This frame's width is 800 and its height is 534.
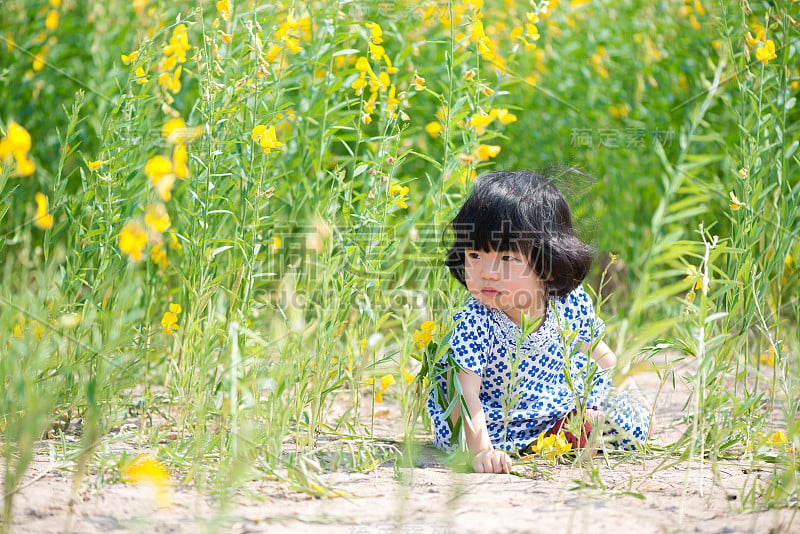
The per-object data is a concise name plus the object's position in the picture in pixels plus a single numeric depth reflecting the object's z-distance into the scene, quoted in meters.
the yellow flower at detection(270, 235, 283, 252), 4.81
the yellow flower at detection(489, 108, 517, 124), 4.75
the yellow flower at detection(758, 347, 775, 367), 6.01
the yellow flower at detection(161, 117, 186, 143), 2.99
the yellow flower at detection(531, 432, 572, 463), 4.19
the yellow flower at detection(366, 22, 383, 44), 4.73
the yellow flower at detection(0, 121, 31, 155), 2.85
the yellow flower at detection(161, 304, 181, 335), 4.61
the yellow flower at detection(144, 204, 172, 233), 2.76
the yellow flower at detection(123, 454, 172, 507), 3.17
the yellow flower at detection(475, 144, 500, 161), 4.58
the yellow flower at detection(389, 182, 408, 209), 4.47
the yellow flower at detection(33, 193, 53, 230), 3.03
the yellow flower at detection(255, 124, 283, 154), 4.22
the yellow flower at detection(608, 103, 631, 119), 8.57
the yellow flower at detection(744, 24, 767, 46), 4.45
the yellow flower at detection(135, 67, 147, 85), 4.37
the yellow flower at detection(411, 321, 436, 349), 4.52
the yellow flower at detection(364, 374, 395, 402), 4.49
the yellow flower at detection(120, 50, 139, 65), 4.45
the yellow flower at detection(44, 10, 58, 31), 7.02
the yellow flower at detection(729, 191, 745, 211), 4.29
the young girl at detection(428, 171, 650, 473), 4.30
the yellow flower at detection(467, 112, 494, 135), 4.52
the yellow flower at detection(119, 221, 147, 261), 2.70
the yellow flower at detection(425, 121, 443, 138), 4.94
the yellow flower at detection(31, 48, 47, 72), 6.73
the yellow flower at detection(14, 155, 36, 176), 2.88
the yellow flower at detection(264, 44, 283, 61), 4.65
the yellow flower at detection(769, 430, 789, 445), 4.23
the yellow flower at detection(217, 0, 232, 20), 4.57
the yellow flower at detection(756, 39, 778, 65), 4.34
